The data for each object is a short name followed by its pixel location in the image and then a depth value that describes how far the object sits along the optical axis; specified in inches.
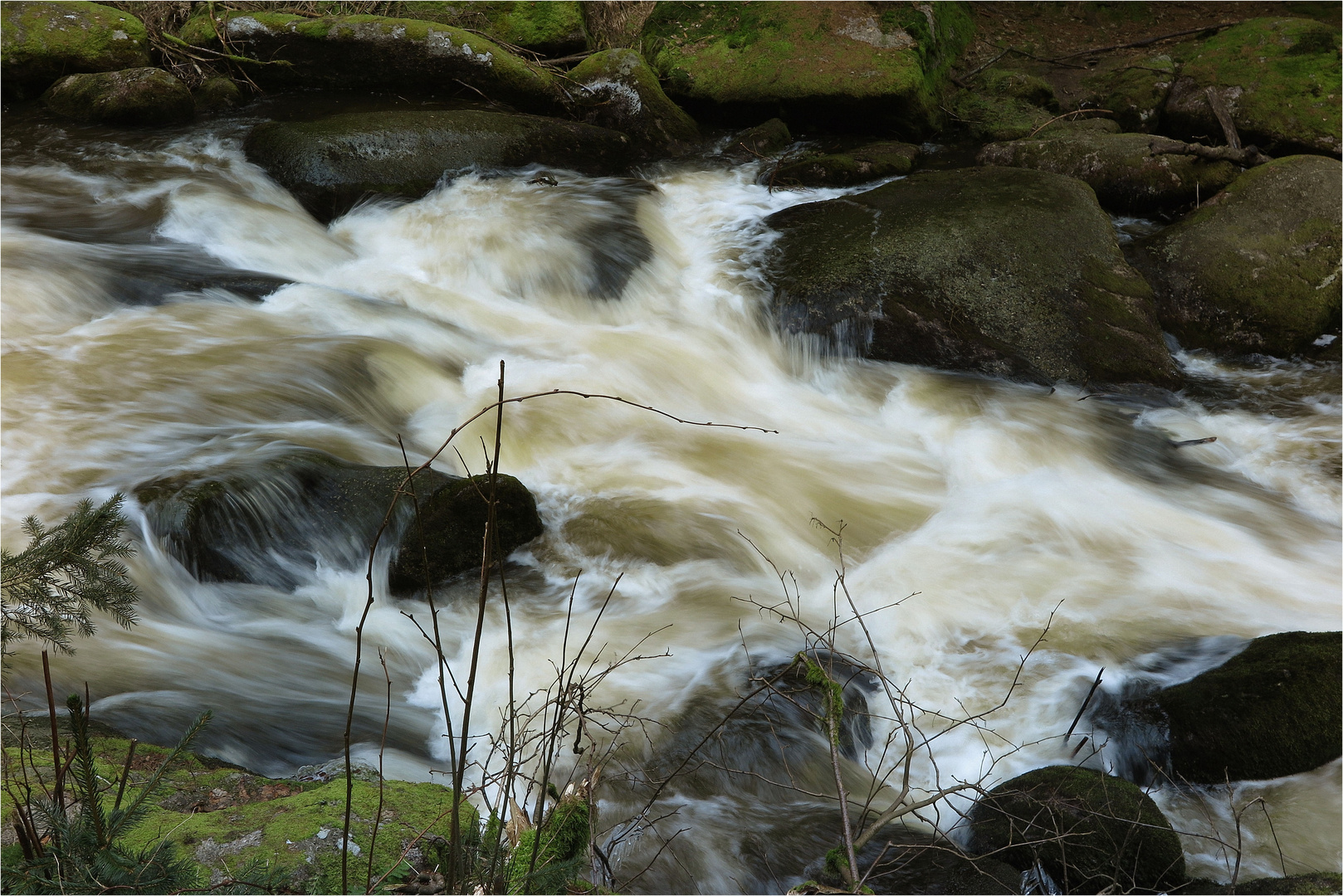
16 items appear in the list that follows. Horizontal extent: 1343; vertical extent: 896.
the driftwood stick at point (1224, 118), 327.6
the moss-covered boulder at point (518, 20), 386.3
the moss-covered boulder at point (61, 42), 326.0
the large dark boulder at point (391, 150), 294.7
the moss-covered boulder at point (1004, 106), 378.3
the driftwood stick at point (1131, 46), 459.8
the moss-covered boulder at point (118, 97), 319.6
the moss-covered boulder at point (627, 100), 347.6
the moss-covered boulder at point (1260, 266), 258.5
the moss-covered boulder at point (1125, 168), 308.0
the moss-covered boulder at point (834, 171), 329.7
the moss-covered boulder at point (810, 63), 356.8
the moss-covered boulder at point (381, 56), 347.6
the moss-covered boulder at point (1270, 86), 335.0
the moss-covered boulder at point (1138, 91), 382.4
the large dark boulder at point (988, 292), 242.4
